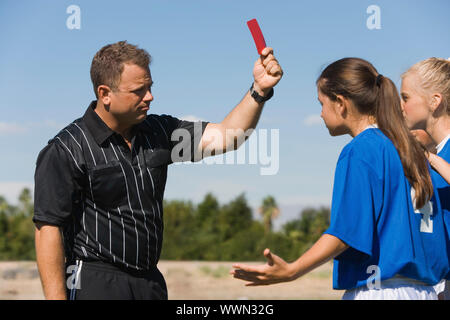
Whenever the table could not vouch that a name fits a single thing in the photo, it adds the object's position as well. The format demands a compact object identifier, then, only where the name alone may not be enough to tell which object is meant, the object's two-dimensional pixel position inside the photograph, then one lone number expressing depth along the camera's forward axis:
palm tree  27.80
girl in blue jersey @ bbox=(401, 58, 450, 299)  3.96
